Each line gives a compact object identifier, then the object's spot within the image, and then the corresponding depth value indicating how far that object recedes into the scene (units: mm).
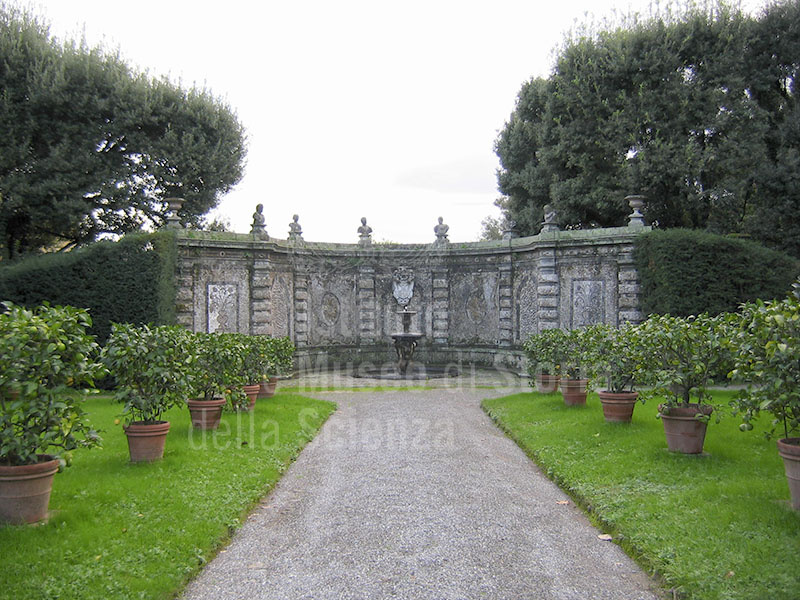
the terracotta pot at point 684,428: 7457
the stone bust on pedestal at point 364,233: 21062
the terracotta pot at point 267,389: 13039
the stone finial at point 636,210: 16516
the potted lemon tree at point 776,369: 5230
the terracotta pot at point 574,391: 11469
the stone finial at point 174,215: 16844
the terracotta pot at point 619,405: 9484
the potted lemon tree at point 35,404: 5090
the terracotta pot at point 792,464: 5277
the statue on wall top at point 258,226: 18156
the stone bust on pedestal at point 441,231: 21016
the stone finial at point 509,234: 19672
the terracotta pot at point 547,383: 13336
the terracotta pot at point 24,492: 5086
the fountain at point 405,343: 18562
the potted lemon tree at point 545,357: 12461
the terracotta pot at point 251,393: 11259
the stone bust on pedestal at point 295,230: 20016
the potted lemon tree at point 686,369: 7398
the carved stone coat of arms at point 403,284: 20922
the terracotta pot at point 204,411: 9336
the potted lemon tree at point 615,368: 9188
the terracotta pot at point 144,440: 7398
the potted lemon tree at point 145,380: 7395
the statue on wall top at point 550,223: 17812
